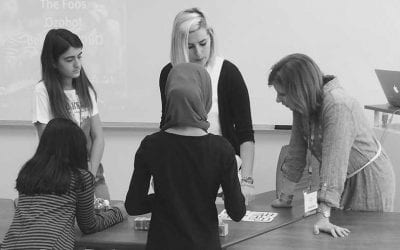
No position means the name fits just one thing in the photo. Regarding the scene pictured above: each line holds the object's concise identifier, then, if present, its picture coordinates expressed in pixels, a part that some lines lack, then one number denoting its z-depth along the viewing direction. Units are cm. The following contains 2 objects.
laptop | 341
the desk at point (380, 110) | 352
